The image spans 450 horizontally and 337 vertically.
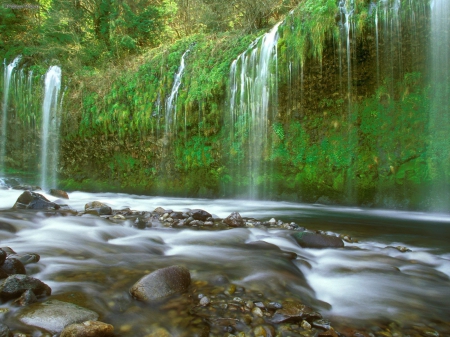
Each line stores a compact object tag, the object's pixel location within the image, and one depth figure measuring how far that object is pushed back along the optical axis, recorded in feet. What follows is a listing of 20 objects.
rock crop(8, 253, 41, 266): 10.78
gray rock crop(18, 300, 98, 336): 6.82
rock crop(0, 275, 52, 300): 7.86
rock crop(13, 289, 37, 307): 7.67
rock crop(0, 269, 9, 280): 8.87
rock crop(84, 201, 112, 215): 21.62
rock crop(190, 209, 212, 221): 19.62
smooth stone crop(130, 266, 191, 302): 8.61
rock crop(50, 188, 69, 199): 31.87
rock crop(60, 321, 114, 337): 6.30
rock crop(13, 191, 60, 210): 22.24
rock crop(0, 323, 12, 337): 6.25
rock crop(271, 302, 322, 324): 7.63
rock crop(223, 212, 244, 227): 18.37
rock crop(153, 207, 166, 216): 21.40
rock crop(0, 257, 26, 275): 9.32
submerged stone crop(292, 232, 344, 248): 14.49
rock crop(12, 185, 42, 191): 37.93
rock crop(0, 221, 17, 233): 15.42
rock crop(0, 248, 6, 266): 9.34
